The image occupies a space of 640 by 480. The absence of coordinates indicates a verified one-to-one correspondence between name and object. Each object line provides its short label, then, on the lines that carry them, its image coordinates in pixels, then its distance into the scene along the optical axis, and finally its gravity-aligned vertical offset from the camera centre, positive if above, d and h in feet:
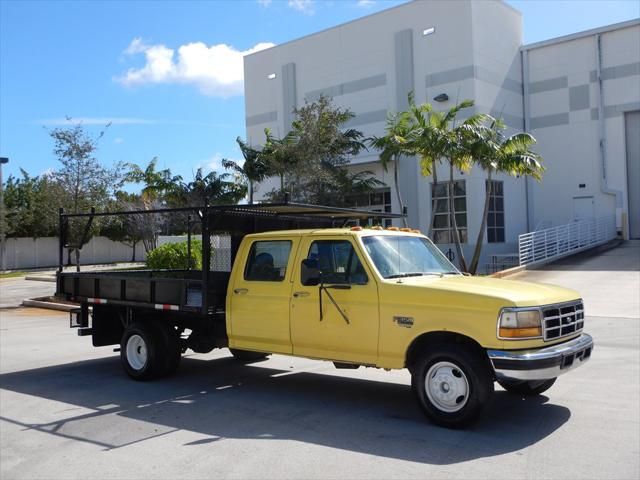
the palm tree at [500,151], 67.77 +10.11
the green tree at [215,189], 115.24 +11.54
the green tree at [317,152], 74.13 +11.74
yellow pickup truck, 19.70 -2.45
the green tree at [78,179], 70.95 +8.54
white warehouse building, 92.27 +22.61
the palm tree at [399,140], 71.67 +12.23
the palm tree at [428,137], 67.92 +11.75
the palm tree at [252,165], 91.61 +12.45
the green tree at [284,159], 75.00 +10.91
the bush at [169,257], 66.03 -0.42
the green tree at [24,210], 137.18 +10.10
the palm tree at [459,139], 67.87 +11.44
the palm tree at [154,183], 121.70 +13.81
